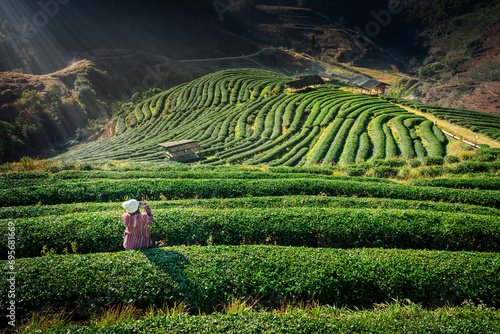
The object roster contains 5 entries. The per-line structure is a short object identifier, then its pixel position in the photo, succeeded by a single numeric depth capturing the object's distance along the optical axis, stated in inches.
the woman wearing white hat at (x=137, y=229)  364.8
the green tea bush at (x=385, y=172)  961.5
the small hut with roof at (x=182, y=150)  1422.2
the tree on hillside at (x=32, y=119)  2637.8
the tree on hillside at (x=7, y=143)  2315.5
